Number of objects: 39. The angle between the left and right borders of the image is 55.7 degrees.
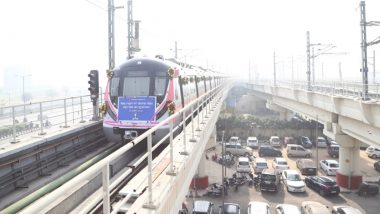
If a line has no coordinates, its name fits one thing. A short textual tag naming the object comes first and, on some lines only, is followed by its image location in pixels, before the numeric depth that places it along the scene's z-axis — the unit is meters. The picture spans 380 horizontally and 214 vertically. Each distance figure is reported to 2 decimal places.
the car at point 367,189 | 23.98
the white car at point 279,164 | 29.49
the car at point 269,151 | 36.50
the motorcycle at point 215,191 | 23.64
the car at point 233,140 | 40.06
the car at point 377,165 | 30.81
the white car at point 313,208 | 17.73
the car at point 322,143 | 40.34
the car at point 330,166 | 29.30
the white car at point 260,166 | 29.42
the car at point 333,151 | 36.03
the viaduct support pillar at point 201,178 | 25.42
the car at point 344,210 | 17.41
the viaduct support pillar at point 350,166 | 25.58
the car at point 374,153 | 35.38
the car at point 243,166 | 28.80
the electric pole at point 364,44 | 19.47
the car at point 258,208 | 17.98
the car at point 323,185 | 23.44
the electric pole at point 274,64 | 53.73
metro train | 10.79
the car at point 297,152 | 35.78
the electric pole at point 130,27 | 18.80
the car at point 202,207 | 18.08
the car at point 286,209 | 17.91
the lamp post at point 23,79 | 38.07
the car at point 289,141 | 41.72
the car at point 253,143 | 40.31
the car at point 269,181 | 24.23
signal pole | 13.76
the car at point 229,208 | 18.38
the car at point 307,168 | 28.92
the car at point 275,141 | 41.00
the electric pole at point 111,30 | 15.55
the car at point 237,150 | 35.89
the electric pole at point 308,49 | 32.82
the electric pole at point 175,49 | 36.14
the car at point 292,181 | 24.21
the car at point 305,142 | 39.88
